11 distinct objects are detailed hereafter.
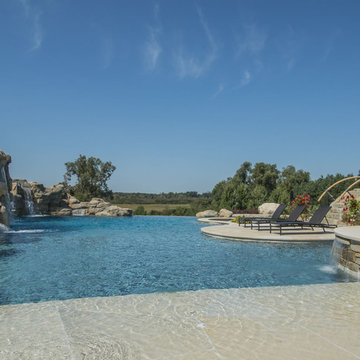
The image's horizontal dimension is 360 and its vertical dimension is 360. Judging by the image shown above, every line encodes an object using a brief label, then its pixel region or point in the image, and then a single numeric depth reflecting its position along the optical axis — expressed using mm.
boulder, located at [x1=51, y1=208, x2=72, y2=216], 30342
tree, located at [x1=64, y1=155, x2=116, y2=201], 44344
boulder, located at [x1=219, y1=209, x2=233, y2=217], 22198
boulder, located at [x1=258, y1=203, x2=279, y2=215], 20345
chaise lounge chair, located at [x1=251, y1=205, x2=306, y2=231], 11550
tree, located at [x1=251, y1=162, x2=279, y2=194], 42750
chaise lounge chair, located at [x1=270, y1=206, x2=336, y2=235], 10008
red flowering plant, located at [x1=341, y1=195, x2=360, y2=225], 10898
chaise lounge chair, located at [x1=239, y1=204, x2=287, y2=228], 12995
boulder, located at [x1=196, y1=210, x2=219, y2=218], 24609
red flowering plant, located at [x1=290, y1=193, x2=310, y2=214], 14792
